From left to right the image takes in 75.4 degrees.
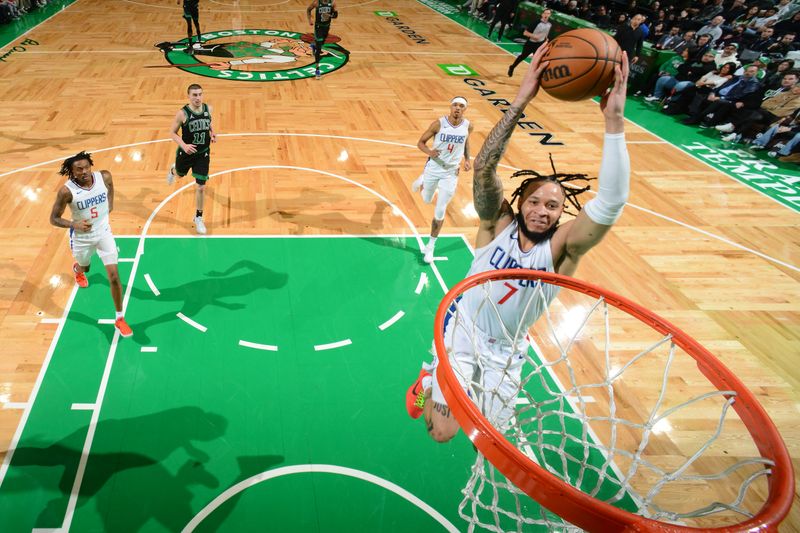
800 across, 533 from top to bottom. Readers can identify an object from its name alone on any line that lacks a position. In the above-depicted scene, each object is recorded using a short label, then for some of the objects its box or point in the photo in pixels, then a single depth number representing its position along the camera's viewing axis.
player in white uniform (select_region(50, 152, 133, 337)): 4.40
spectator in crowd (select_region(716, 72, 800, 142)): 10.80
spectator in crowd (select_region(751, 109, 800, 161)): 10.37
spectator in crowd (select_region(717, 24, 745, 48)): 13.61
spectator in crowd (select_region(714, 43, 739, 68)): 11.65
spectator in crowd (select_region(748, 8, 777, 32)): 14.05
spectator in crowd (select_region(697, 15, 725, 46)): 13.33
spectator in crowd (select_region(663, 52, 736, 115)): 11.59
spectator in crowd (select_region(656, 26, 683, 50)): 13.38
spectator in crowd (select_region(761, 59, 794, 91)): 11.03
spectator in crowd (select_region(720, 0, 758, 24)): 15.20
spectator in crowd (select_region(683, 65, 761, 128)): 10.98
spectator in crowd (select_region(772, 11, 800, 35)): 13.27
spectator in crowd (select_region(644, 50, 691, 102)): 12.50
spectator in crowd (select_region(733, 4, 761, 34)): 14.54
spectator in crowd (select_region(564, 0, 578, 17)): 16.88
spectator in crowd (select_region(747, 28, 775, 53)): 13.00
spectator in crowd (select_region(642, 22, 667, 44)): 14.63
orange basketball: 2.76
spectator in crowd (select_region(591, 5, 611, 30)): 15.68
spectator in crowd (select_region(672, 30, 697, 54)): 13.03
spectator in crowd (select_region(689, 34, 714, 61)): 12.27
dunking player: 2.53
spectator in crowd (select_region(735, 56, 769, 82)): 11.37
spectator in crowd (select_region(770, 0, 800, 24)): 14.03
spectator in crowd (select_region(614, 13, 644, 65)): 11.87
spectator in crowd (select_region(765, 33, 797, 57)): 12.45
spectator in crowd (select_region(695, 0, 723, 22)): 15.72
